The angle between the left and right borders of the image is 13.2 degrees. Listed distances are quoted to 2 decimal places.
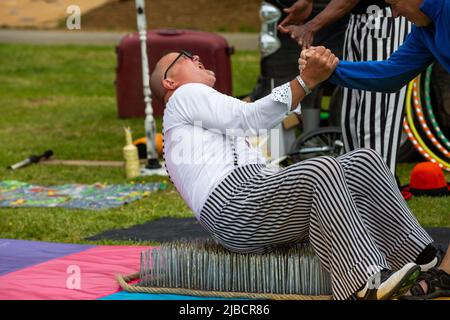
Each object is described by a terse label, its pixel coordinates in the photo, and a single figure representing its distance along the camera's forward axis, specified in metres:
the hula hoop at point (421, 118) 15.38
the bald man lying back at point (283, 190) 8.11
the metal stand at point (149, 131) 16.13
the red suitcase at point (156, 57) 20.64
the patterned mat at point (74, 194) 14.23
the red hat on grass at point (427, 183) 13.92
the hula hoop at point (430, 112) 15.47
